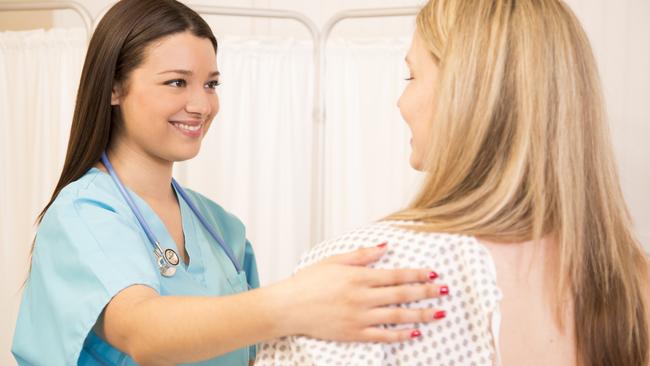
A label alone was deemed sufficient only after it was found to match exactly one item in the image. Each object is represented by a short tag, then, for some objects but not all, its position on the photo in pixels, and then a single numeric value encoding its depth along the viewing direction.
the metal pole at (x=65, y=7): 2.10
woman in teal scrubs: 0.86
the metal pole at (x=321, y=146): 2.20
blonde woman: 0.86
